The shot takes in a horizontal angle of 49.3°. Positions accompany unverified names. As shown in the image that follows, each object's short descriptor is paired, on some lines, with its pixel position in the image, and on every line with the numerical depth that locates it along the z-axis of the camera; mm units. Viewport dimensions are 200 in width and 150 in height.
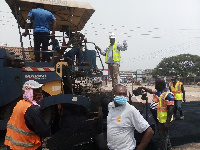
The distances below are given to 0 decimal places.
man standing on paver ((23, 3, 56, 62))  5387
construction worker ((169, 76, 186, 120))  7566
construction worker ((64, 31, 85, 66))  6234
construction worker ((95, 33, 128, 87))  6227
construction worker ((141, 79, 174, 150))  4109
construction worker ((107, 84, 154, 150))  2504
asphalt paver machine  4703
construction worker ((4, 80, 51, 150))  2369
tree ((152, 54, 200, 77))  53875
